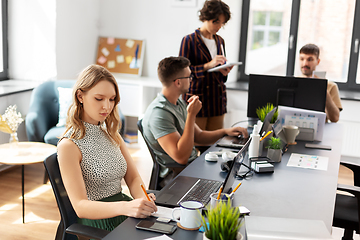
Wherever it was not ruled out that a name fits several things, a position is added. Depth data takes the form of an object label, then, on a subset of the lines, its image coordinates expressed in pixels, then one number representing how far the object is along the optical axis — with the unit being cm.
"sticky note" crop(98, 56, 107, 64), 527
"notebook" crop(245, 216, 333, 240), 133
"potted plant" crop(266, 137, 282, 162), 232
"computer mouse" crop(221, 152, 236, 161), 225
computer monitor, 296
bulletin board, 521
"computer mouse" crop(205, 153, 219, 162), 229
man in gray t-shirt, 246
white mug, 143
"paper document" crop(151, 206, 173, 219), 157
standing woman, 342
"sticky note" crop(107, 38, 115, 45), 528
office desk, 150
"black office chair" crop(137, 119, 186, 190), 251
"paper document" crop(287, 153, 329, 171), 227
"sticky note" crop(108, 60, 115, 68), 526
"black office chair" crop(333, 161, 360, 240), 209
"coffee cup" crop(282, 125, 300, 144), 272
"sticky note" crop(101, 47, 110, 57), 528
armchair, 376
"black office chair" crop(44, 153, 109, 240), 165
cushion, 393
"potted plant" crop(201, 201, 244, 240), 118
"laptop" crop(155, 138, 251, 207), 169
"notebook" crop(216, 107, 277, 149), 241
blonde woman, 162
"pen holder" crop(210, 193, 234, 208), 150
